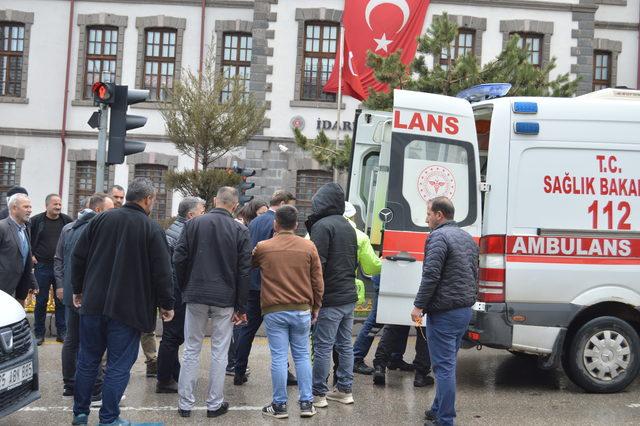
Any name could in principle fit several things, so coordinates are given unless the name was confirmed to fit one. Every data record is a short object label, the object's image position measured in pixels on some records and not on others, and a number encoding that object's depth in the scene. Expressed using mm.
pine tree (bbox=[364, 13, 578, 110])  13266
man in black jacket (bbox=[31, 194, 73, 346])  9539
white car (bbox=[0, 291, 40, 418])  5234
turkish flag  17562
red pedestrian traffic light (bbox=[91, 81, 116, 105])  9062
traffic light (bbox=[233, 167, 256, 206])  15372
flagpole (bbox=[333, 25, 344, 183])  17719
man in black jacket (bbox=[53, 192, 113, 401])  6773
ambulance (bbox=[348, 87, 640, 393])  7039
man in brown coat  6238
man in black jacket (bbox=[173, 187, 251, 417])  6234
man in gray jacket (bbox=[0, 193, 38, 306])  8117
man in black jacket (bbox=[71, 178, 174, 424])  5645
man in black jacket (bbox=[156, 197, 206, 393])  7086
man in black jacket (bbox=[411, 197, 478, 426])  5828
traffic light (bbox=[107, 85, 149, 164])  9203
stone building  20203
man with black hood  6676
